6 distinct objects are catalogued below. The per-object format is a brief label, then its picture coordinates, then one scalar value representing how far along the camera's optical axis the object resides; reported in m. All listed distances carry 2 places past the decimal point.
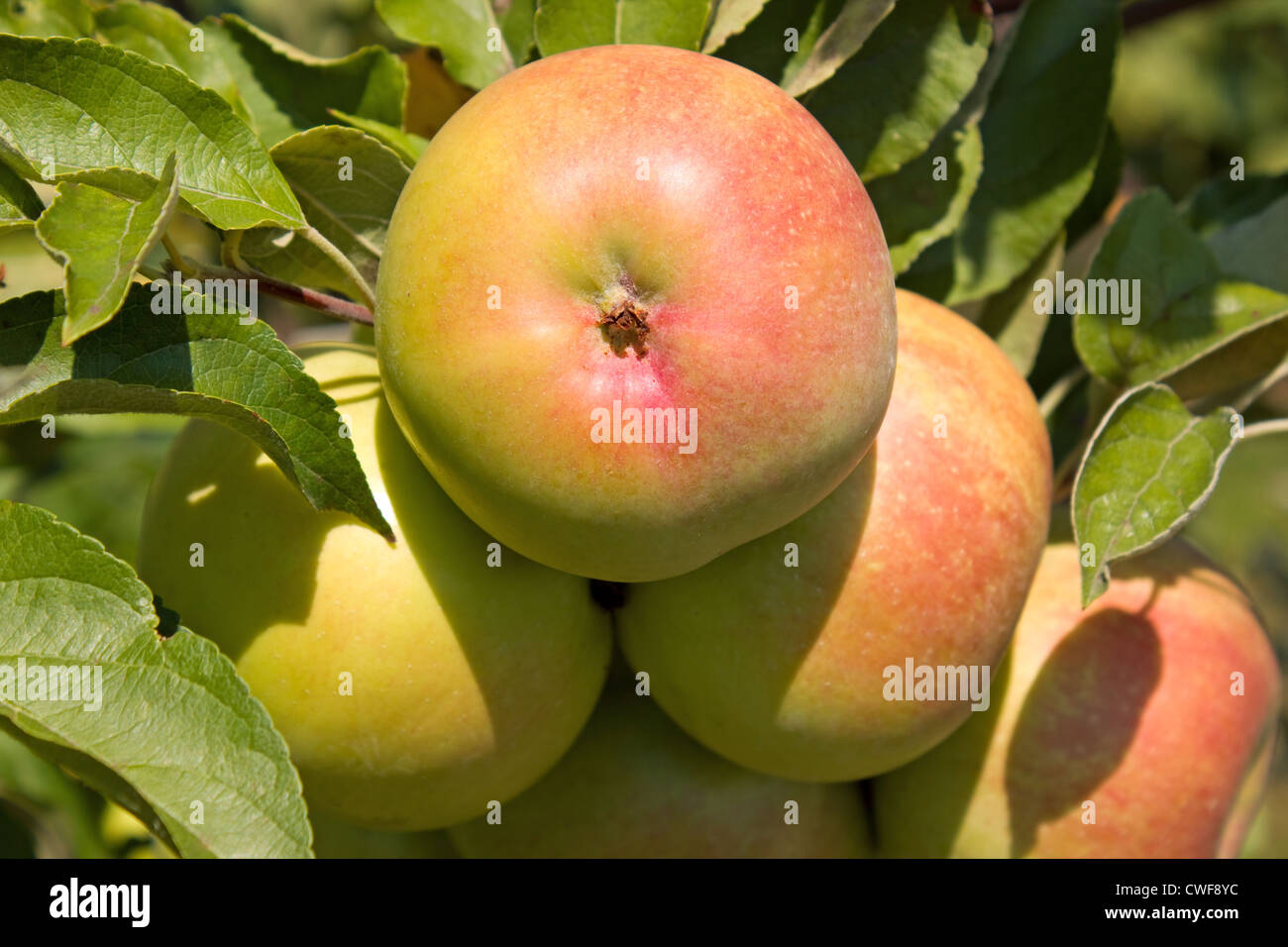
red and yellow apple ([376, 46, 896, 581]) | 0.65
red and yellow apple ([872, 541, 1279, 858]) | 0.73
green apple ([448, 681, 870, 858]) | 0.74
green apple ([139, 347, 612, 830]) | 0.69
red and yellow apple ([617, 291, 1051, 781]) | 0.70
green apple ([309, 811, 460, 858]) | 0.75
